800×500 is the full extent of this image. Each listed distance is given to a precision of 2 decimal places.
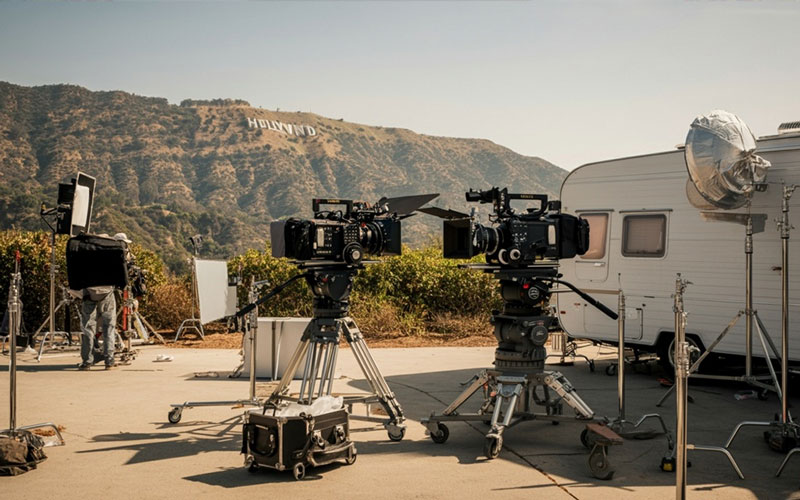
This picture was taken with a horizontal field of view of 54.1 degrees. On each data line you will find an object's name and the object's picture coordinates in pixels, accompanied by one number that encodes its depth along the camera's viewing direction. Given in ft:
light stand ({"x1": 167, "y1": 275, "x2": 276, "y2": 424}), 24.36
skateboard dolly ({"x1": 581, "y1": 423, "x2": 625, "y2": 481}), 19.18
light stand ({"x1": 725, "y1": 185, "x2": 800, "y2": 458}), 21.50
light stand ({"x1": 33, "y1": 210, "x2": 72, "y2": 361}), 38.63
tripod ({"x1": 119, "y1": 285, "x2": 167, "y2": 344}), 41.19
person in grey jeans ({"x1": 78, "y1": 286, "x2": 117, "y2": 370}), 36.17
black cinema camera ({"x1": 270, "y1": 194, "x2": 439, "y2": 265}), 22.86
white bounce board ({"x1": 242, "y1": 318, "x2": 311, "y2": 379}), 33.47
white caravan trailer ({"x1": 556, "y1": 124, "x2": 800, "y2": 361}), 29.35
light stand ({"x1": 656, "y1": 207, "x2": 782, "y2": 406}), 24.36
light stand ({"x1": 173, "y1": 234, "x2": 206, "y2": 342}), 47.75
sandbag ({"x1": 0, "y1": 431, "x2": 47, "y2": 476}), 19.48
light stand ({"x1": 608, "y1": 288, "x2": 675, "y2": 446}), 22.93
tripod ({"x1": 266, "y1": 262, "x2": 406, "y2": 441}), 22.85
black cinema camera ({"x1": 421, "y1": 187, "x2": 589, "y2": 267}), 22.54
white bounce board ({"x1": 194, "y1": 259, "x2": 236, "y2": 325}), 46.44
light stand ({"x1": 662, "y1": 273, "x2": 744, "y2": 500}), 14.49
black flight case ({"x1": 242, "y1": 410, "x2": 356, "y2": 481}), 19.33
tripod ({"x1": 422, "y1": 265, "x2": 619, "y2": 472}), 22.29
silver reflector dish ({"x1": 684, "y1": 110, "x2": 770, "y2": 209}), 24.81
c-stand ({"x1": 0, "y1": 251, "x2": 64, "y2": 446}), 20.49
